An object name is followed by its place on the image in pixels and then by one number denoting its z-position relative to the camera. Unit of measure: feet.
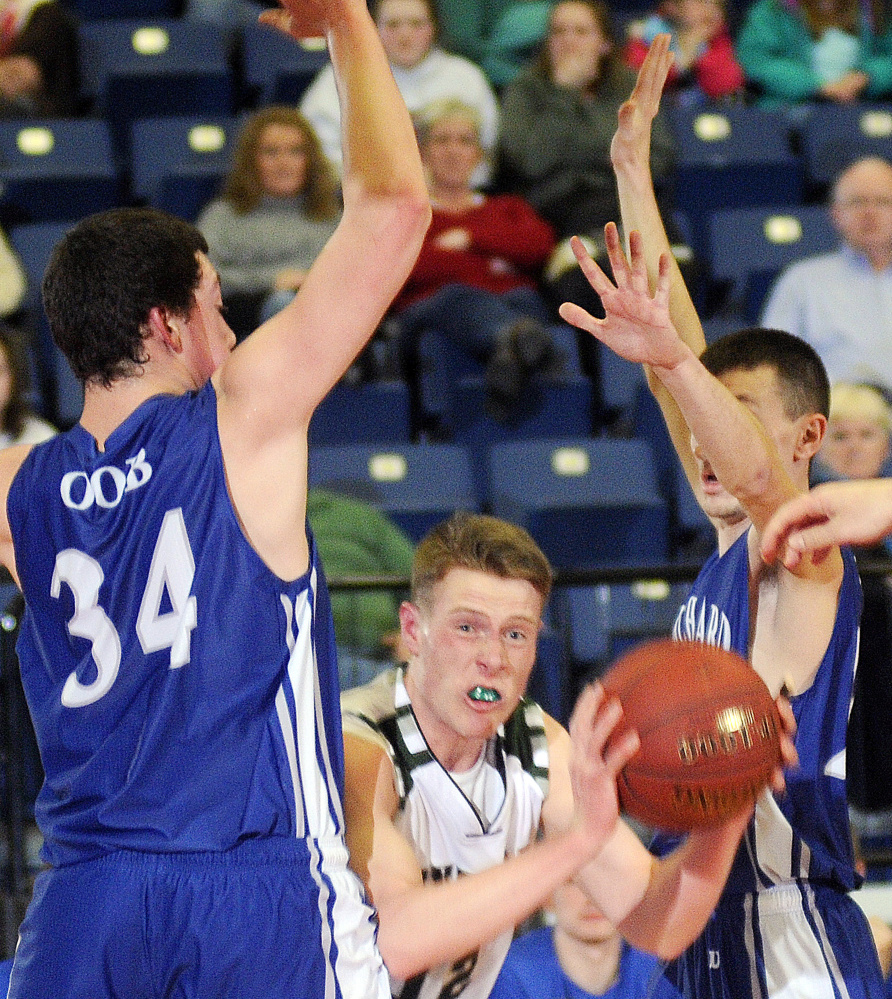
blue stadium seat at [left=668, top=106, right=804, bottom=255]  56.24
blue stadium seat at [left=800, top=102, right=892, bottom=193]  57.26
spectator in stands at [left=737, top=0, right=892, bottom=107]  61.57
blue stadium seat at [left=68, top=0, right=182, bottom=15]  60.34
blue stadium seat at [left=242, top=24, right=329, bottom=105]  56.24
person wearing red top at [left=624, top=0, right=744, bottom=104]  59.52
